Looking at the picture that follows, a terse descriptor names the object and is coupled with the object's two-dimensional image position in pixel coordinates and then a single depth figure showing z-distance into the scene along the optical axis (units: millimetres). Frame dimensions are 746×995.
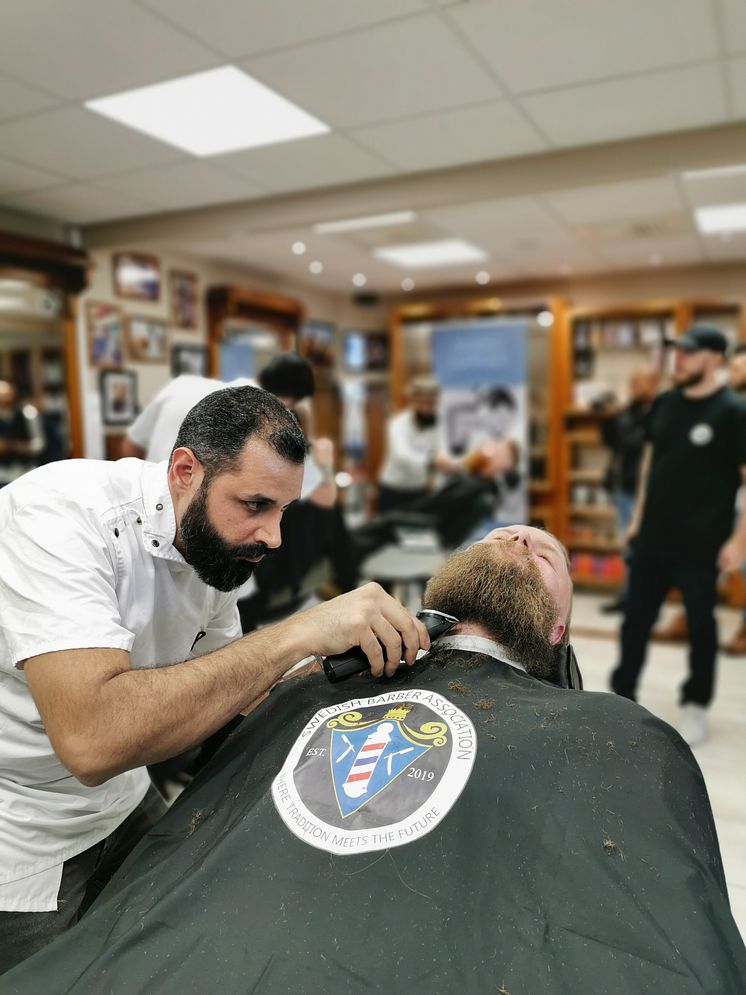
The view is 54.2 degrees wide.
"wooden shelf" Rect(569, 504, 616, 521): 6191
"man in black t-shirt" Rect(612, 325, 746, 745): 2852
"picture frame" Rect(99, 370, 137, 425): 5074
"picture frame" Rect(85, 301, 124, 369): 4980
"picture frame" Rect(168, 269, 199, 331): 5637
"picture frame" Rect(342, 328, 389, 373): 7762
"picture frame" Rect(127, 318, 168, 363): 5277
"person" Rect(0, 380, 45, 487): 5078
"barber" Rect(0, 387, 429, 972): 985
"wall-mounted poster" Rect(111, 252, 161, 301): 5148
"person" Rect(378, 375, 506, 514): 5211
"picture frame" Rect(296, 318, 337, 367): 7051
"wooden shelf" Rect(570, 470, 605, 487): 6223
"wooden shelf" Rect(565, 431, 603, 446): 6182
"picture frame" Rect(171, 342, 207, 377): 5645
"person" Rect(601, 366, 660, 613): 5133
